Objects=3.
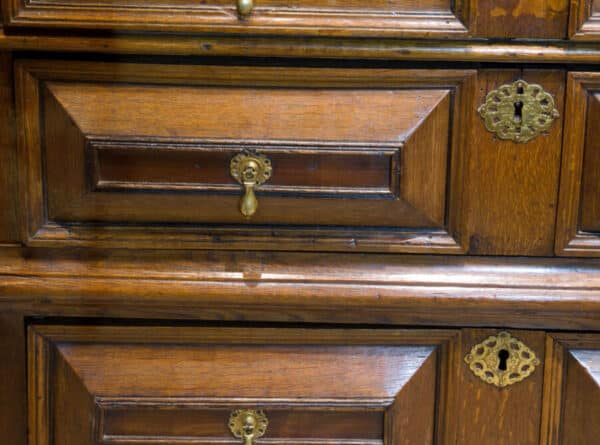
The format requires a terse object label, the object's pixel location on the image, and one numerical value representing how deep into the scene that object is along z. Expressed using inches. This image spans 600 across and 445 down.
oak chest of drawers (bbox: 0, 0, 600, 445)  49.6
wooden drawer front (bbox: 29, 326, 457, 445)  51.8
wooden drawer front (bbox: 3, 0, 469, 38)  49.3
